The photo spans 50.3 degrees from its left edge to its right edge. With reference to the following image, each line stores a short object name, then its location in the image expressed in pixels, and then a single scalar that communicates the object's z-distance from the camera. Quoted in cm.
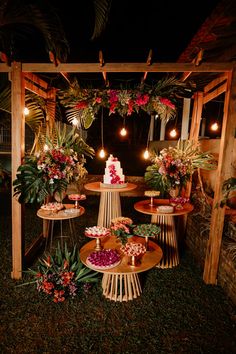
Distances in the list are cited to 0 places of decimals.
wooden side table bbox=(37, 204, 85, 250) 459
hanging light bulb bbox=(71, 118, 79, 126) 530
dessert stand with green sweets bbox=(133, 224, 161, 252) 388
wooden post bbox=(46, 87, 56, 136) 525
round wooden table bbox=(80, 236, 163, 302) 346
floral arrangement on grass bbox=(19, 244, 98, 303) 378
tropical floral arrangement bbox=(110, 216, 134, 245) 379
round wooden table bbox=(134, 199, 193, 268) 484
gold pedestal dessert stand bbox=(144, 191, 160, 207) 513
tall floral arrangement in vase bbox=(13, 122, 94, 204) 411
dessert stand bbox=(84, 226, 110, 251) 394
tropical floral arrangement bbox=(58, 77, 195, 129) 460
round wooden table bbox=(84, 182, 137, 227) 536
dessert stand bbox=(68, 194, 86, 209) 520
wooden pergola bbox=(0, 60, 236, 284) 384
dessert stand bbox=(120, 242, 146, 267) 349
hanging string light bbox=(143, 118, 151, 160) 614
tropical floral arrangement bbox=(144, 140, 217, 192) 484
